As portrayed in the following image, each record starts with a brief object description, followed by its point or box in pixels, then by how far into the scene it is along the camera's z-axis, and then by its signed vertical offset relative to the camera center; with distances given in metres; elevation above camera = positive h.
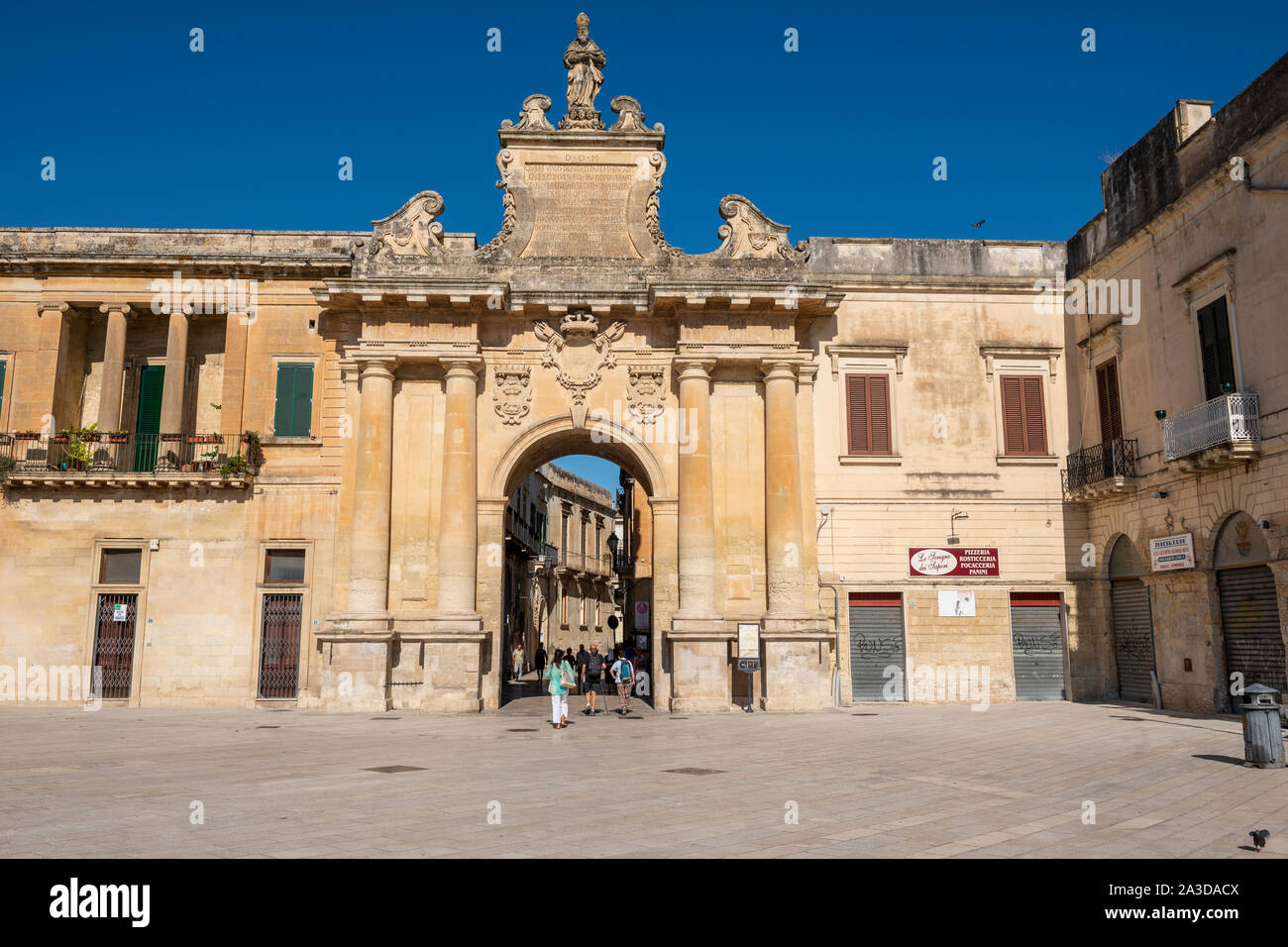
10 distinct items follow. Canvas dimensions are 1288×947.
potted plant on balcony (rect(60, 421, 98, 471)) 24.03 +4.34
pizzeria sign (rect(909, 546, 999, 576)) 24.41 +1.45
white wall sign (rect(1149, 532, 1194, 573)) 20.50 +1.45
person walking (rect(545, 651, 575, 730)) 18.39 -1.19
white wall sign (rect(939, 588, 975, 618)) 24.27 +0.43
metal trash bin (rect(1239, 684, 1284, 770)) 12.30 -1.40
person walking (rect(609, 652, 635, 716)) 21.38 -1.15
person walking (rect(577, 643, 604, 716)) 22.03 -1.10
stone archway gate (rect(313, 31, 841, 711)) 22.70 +5.50
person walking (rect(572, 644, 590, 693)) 31.04 -1.22
